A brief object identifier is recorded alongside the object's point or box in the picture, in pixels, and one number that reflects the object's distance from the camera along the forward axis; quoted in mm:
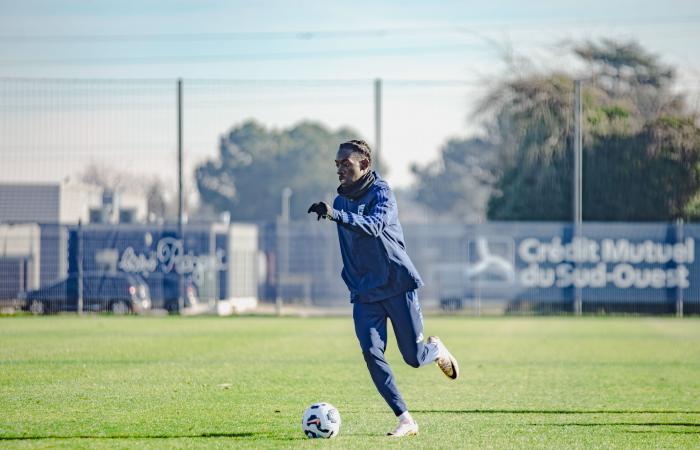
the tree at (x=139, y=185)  55250
